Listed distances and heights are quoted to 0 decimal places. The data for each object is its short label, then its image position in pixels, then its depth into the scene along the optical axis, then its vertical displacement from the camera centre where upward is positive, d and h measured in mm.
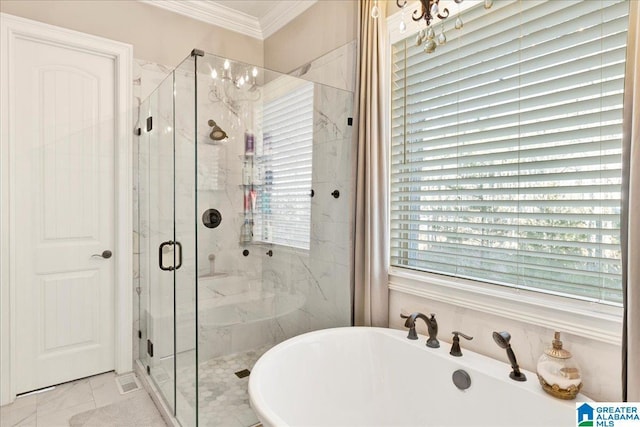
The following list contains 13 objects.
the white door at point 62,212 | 2268 -41
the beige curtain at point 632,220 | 1098 -42
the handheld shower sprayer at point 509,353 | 1397 -589
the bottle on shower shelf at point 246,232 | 2092 -155
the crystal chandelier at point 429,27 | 1293 +703
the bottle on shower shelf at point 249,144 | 2047 +364
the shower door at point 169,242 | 1816 -214
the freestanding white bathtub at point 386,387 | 1354 -794
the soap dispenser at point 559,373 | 1247 -600
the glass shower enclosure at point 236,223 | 1814 -101
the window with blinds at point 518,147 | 1309 +262
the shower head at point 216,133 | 1857 +396
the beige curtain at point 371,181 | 1983 +141
